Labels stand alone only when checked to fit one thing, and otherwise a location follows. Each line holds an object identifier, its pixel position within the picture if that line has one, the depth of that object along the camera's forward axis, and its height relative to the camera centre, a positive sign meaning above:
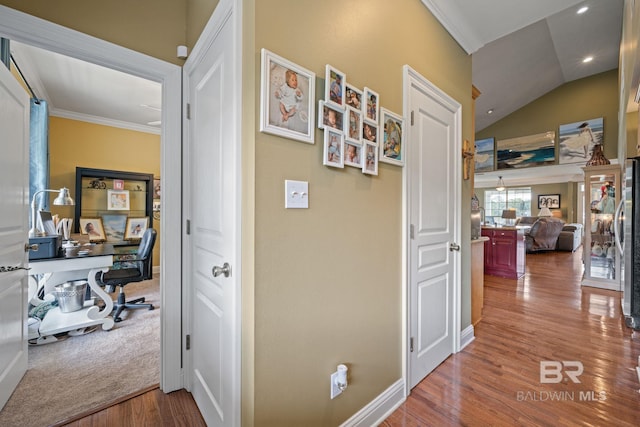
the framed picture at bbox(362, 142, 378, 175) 1.42 +0.30
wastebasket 2.71 -0.87
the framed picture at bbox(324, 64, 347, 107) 1.22 +0.60
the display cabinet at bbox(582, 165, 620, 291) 3.89 -0.19
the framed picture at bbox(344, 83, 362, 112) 1.33 +0.59
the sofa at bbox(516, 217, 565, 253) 7.05 -0.54
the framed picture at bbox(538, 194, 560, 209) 10.35 +0.52
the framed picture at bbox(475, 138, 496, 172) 9.27 +2.06
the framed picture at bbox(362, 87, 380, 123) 1.41 +0.59
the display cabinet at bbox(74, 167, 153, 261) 4.05 +0.13
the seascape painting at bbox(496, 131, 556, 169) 8.06 +2.00
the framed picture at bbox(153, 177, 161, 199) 4.79 +0.43
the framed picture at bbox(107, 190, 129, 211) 4.29 +0.19
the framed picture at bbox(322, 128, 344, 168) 1.23 +0.30
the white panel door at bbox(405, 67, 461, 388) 1.78 -0.07
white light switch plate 1.13 +0.08
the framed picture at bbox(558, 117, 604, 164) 7.29 +2.12
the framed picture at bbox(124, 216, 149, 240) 4.48 -0.27
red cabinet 4.58 -0.68
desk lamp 2.46 +0.09
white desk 2.27 -0.75
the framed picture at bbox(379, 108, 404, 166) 1.55 +0.45
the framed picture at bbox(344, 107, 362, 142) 1.31 +0.44
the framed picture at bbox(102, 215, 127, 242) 4.29 -0.24
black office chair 2.90 -0.71
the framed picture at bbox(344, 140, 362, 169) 1.34 +0.30
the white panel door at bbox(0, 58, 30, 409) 1.51 -0.10
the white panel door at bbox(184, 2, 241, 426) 1.15 -0.03
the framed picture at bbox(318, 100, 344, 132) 1.22 +0.45
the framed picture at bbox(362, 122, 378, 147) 1.42 +0.43
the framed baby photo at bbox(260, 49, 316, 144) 1.06 +0.48
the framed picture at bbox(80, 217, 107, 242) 4.04 -0.27
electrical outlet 1.31 -0.85
